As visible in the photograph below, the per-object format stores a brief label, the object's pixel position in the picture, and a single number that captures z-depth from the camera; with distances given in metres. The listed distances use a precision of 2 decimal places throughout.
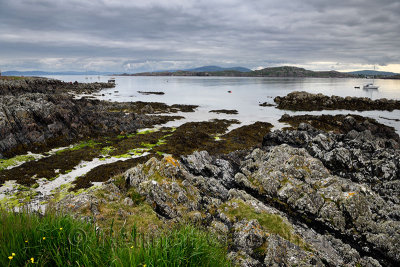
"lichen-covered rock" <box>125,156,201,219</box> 9.85
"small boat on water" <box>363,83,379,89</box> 147.88
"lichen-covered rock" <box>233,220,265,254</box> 7.47
